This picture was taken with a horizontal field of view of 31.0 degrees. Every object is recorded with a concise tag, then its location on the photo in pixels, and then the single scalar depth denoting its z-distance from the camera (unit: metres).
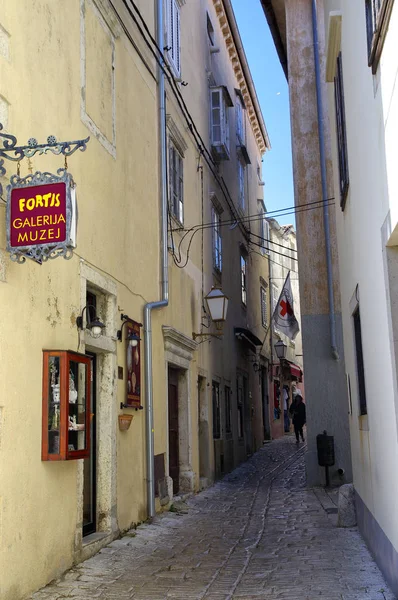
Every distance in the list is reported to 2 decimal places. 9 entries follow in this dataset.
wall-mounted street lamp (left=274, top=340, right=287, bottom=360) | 22.89
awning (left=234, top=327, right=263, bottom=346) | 19.11
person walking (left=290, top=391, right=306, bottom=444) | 23.22
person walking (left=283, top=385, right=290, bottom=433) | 32.17
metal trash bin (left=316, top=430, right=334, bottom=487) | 13.19
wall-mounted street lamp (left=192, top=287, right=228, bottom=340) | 13.19
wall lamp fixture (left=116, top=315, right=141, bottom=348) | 8.76
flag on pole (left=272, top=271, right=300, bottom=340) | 17.72
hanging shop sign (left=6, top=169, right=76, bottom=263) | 5.36
